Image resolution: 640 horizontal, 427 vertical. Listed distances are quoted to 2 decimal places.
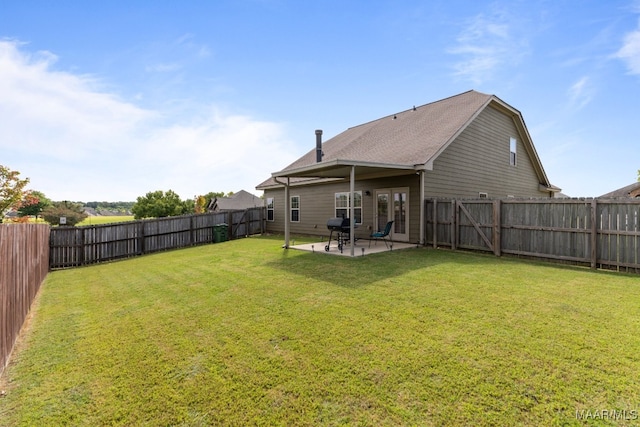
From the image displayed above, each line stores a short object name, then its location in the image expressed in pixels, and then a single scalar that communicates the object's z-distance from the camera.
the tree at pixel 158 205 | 56.91
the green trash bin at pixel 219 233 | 14.59
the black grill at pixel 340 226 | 9.45
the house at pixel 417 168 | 10.43
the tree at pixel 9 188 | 15.00
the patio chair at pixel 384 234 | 9.37
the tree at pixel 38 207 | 52.04
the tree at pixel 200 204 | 66.06
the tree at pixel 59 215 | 44.47
